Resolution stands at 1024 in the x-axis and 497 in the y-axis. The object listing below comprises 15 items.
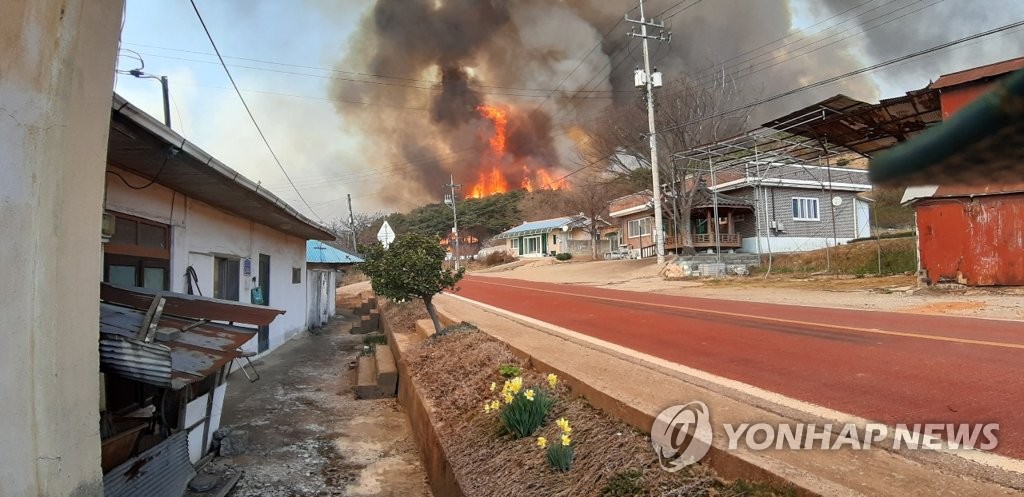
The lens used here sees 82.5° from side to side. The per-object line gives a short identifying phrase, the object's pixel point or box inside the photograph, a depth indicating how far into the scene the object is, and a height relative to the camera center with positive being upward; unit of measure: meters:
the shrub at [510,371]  6.20 -1.05
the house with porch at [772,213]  31.73 +3.07
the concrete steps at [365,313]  20.11 -1.56
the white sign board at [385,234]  17.91 +1.27
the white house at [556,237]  54.97 +3.40
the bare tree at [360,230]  61.56 +5.08
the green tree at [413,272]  10.30 +0.05
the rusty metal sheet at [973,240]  14.43 +0.61
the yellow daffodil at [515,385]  4.98 -0.97
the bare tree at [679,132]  31.52 +7.56
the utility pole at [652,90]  27.95 +9.14
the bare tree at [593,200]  47.19 +6.38
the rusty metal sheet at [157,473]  3.72 -1.39
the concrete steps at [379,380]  10.16 -1.89
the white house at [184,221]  6.14 +0.96
